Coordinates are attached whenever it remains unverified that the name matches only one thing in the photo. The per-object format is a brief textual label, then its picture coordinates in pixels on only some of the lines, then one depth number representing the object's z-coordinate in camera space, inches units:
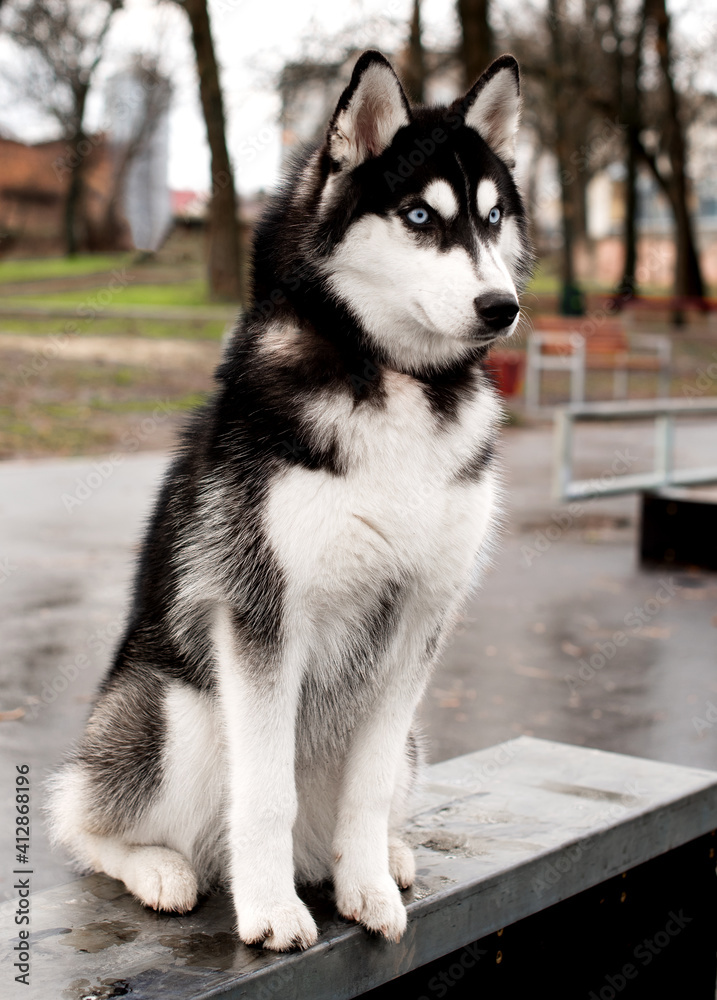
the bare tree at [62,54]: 980.6
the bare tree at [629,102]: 1112.2
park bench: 734.5
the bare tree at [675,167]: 1007.0
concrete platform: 88.7
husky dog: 91.0
